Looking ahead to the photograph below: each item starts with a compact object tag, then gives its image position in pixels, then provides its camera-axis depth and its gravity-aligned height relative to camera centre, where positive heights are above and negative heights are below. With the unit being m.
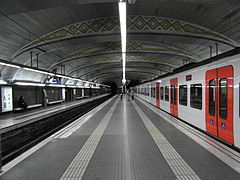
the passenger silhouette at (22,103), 13.48 -1.13
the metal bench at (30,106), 13.24 -1.59
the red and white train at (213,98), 3.85 -0.31
